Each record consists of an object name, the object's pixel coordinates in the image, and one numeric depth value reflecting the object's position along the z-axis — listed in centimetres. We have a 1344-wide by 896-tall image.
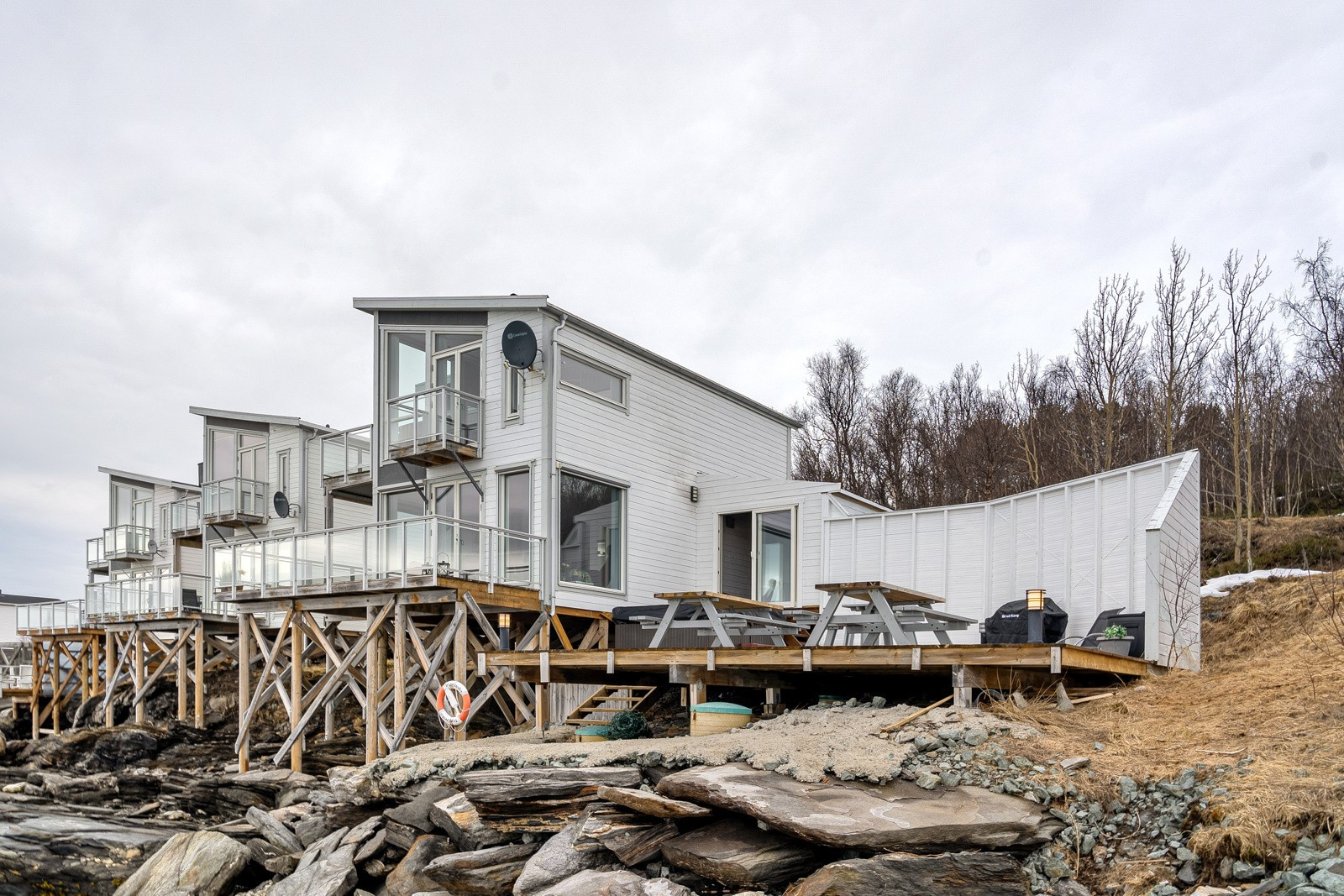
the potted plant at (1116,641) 1052
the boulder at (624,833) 749
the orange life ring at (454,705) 1188
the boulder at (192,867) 994
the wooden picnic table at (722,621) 1066
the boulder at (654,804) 731
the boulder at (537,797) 838
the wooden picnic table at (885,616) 961
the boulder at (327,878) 898
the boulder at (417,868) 849
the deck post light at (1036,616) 967
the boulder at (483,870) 809
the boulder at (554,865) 765
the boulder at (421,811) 914
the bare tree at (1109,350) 1845
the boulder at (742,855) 675
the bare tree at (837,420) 3419
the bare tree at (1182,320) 1752
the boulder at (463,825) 849
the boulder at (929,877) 605
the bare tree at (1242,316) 1722
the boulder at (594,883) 715
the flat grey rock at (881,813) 631
